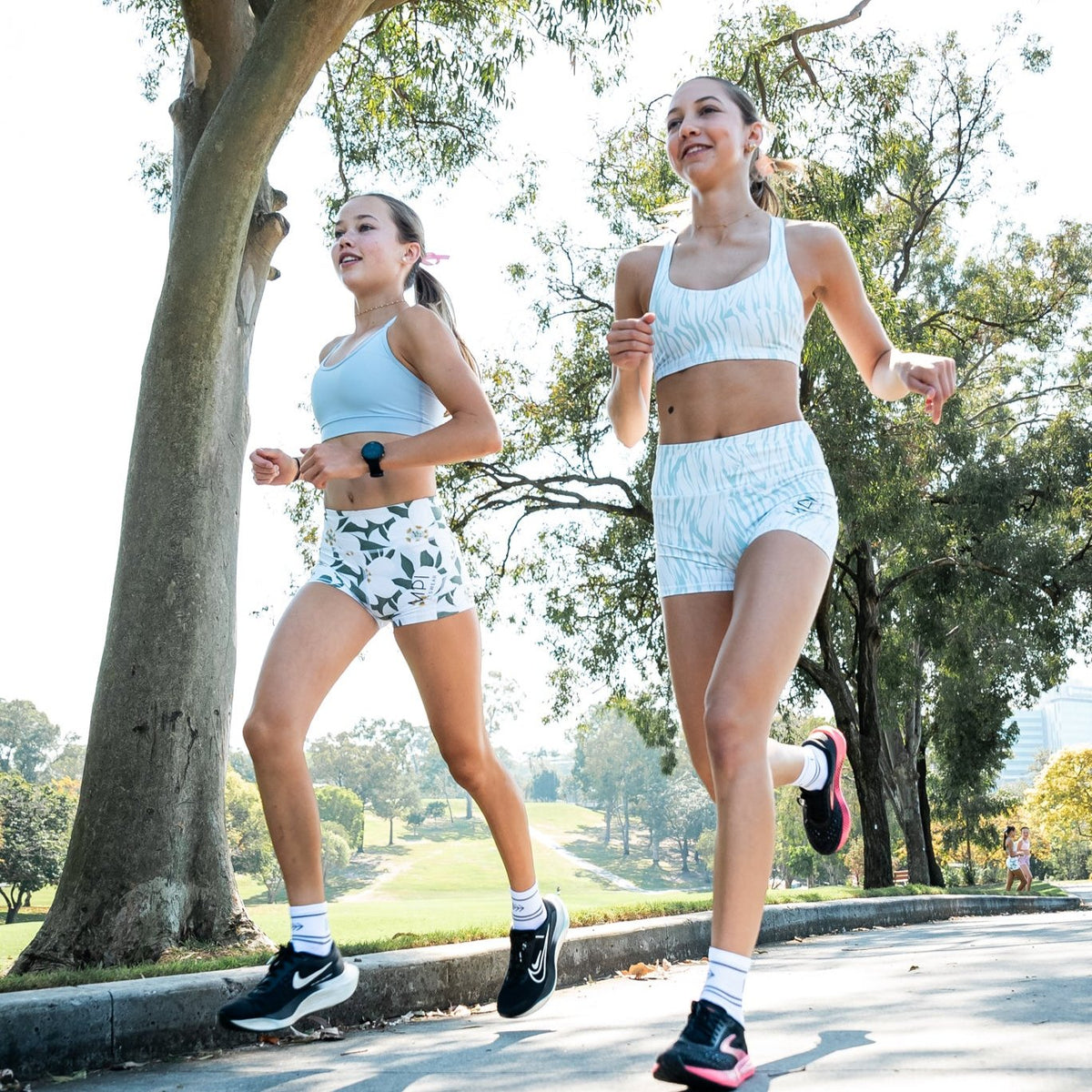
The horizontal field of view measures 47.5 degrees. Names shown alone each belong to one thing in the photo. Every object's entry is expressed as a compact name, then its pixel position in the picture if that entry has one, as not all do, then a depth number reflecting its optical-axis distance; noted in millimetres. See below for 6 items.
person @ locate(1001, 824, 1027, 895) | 29781
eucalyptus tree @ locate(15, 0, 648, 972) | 5441
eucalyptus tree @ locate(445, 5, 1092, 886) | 15281
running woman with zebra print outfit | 2902
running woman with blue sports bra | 3510
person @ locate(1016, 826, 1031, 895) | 29672
